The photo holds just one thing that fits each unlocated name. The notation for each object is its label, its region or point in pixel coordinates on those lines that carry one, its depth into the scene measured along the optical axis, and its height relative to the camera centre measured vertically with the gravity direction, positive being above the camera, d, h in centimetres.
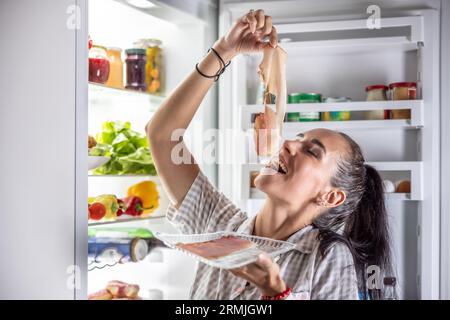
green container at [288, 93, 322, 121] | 136 +12
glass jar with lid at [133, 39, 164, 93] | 152 +23
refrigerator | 134 +8
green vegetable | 157 +0
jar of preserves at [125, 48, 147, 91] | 153 +22
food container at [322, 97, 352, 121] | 136 +8
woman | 126 -13
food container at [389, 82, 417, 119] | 135 +13
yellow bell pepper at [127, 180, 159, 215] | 158 -12
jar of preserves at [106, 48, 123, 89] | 154 +22
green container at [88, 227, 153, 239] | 154 -22
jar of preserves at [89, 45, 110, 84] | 148 +22
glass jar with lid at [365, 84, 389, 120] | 136 +12
